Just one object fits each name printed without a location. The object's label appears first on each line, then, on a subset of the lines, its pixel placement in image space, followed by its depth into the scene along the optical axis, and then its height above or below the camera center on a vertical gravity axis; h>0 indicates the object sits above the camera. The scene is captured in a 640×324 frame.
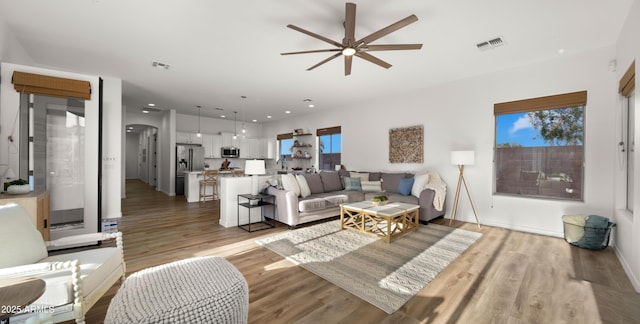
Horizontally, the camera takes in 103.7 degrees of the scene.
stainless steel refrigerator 7.89 -0.03
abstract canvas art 5.45 +0.39
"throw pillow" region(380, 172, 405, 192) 5.32 -0.42
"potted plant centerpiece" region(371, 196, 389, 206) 4.12 -0.65
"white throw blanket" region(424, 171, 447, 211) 4.57 -0.49
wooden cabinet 2.44 -0.48
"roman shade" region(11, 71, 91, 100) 3.02 +0.92
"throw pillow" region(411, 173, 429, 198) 4.84 -0.42
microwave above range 9.02 +0.28
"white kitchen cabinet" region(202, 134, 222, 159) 8.68 +0.51
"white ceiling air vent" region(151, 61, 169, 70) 4.00 +1.52
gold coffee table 3.61 -0.88
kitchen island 6.87 -0.71
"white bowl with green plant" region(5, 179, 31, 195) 2.61 -0.31
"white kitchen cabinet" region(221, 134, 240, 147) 9.12 +0.69
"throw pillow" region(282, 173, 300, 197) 4.52 -0.43
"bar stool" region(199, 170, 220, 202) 6.97 -0.67
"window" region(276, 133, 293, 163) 9.18 +0.54
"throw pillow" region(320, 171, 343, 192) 5.57 -0.46
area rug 2.28 -1.14
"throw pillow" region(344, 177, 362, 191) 5.64 -0.52
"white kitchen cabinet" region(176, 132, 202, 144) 8.09 +0.70
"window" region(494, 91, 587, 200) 3.81 +0.27
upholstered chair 1.49 -0.74
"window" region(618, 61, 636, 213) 2.90 +0.45
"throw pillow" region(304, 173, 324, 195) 5.22 -0.46
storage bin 3.18 -0.87
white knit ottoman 1.23 -0.74
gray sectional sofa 4.27 -0.61
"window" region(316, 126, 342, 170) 7.47 +0.44
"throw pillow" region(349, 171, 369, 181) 5.83 -0.33
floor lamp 4.34 +0.00
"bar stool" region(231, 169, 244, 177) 7.61 -0.38
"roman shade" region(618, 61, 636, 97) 2.63 +0.93
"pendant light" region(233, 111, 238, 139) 9.48 +1.31
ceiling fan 2.31 +1.26
